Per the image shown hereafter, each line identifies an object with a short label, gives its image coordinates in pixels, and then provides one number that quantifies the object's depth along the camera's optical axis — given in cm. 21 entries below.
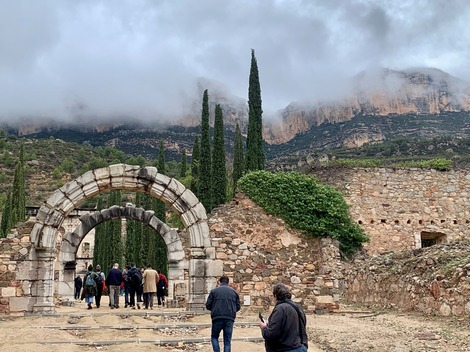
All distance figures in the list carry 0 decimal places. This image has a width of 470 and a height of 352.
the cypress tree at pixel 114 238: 3691
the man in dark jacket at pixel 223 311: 777
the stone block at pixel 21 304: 1284
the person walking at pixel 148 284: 1555
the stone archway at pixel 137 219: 2106
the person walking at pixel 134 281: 1650
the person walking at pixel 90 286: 1603
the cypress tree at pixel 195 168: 2966
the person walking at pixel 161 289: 1986
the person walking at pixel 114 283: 1608
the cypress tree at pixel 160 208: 2984
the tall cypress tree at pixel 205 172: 2558
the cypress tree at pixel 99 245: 3862
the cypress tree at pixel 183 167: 3978
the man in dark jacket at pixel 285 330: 528
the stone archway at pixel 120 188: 1320
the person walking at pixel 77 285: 2475
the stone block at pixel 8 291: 1284
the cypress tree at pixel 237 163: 2755
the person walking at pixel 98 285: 1640
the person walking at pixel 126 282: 1679
